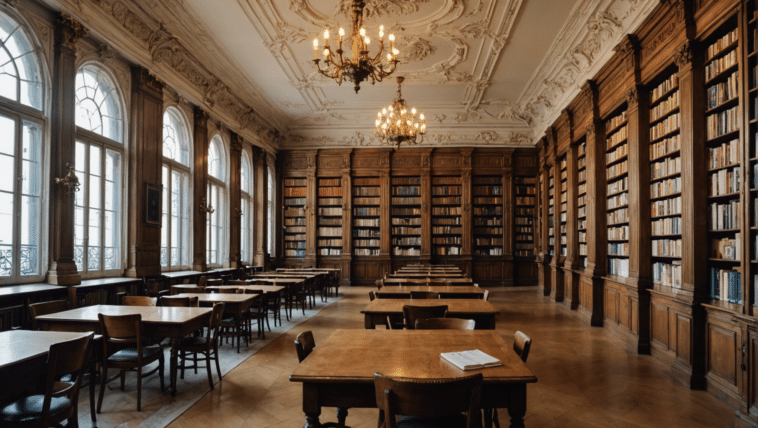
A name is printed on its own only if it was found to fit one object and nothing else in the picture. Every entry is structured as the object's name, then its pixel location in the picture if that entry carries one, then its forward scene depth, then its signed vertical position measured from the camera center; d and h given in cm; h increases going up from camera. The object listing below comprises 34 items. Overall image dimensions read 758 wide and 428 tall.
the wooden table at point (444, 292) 512 -72
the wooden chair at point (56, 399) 229 -92
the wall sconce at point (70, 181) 524 +55
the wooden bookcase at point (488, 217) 1303 +34
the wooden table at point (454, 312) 387 -69
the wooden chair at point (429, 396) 176 -65
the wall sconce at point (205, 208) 883 +40
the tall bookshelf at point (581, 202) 853 +51
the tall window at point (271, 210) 1318 +55
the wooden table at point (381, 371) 199 -64
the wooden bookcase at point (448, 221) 1313 +23
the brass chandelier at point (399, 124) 885 +201
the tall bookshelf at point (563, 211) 989 +39
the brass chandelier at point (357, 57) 498 +192
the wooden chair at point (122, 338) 348 -84
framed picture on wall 698 +39
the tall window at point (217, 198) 990 +69
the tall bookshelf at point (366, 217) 1339 +35
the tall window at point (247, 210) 1182 +50
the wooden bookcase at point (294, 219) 1362 +30
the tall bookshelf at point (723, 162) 388 +59
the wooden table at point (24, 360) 231 -67
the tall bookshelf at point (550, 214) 1098 +37
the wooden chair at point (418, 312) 374 -68
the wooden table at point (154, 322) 363 -74
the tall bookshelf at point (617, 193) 652 +53
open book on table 209 -61
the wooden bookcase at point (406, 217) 1326 +35
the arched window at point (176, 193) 805 +65
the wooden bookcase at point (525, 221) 1300 +23
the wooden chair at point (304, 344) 236 -62
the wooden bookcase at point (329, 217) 1346 +35
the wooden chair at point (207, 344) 404 -103
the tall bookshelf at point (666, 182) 500 +53
